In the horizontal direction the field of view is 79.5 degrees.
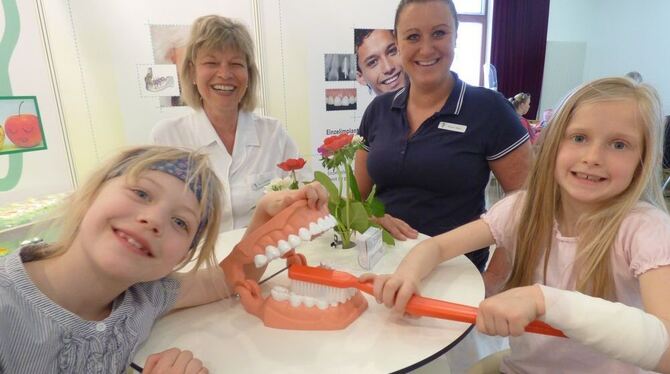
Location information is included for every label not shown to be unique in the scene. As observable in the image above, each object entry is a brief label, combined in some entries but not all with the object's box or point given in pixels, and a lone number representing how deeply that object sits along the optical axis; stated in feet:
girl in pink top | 2.59
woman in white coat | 6.12
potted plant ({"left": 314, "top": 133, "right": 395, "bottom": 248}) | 3.86
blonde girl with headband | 2.64
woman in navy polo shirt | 5.24
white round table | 2.71
